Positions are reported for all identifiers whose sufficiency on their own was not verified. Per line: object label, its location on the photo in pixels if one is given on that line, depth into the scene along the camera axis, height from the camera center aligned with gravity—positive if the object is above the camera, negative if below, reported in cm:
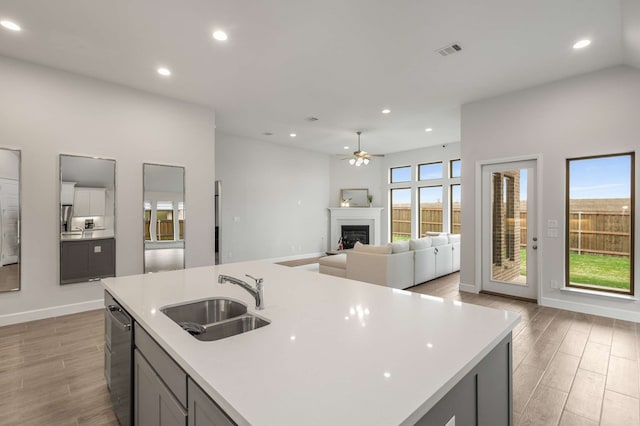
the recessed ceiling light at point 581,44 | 321 +184
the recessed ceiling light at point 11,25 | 291 +182
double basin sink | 144 -55
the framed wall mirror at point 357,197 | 949 +49
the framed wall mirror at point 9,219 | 352 -9
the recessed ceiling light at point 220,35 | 305 +182
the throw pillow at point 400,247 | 496 -58
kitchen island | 77 -48
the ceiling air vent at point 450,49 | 329 +182
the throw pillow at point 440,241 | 594 -57
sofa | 480 -88
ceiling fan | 663 +122
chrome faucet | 150 -40
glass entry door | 449 -25
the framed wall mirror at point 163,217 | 454 -8
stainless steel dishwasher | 158 -85
